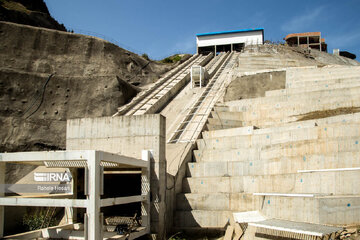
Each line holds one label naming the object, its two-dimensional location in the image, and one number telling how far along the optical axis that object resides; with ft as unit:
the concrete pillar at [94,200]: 23.94
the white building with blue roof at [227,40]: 142.61
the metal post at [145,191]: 31.96
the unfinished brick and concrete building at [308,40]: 158.51
